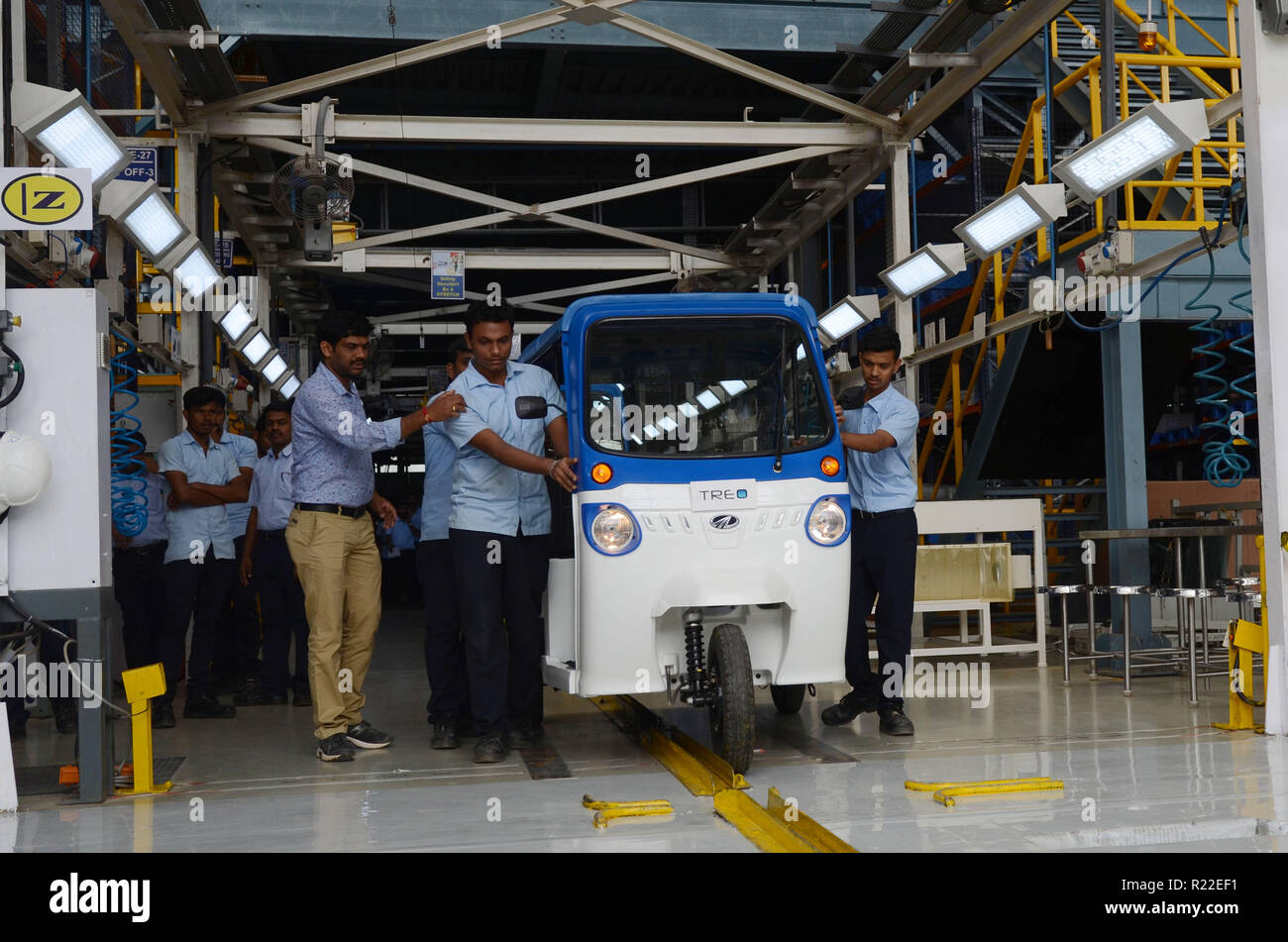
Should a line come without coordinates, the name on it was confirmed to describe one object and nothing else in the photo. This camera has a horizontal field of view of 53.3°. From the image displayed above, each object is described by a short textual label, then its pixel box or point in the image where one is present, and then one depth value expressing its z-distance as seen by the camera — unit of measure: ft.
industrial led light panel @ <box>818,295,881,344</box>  31.45
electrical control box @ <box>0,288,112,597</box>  15.96
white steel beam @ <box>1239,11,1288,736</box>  18.79
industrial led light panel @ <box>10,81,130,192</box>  19.15
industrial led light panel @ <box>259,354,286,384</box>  36.16
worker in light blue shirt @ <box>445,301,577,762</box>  18.52
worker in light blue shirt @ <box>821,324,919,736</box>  20.31
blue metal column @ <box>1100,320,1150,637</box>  29.73
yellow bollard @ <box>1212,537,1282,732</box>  19.30
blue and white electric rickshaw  17.06
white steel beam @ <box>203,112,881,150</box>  29.58
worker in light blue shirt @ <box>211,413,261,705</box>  26.91
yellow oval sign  15.55
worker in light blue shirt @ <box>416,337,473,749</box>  20.53
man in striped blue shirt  18.90
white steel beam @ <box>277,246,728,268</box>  39.93
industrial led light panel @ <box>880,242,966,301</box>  28.12
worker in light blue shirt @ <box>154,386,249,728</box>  23.34
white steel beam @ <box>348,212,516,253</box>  37.17
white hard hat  15.31
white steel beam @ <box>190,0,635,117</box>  26.58
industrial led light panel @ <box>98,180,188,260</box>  22.11
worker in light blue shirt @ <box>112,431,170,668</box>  23.70
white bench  28.53
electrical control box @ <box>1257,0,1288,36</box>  18.61
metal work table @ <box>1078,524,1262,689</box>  25.12
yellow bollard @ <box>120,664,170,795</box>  16.61
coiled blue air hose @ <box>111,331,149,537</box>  22.41
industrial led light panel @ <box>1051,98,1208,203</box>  19.62
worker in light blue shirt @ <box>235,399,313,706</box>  25.20
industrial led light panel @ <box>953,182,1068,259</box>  24.06
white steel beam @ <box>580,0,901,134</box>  26.97
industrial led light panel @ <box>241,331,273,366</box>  33.30
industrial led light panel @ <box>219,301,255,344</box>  30.71
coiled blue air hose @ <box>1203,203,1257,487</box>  23.01
